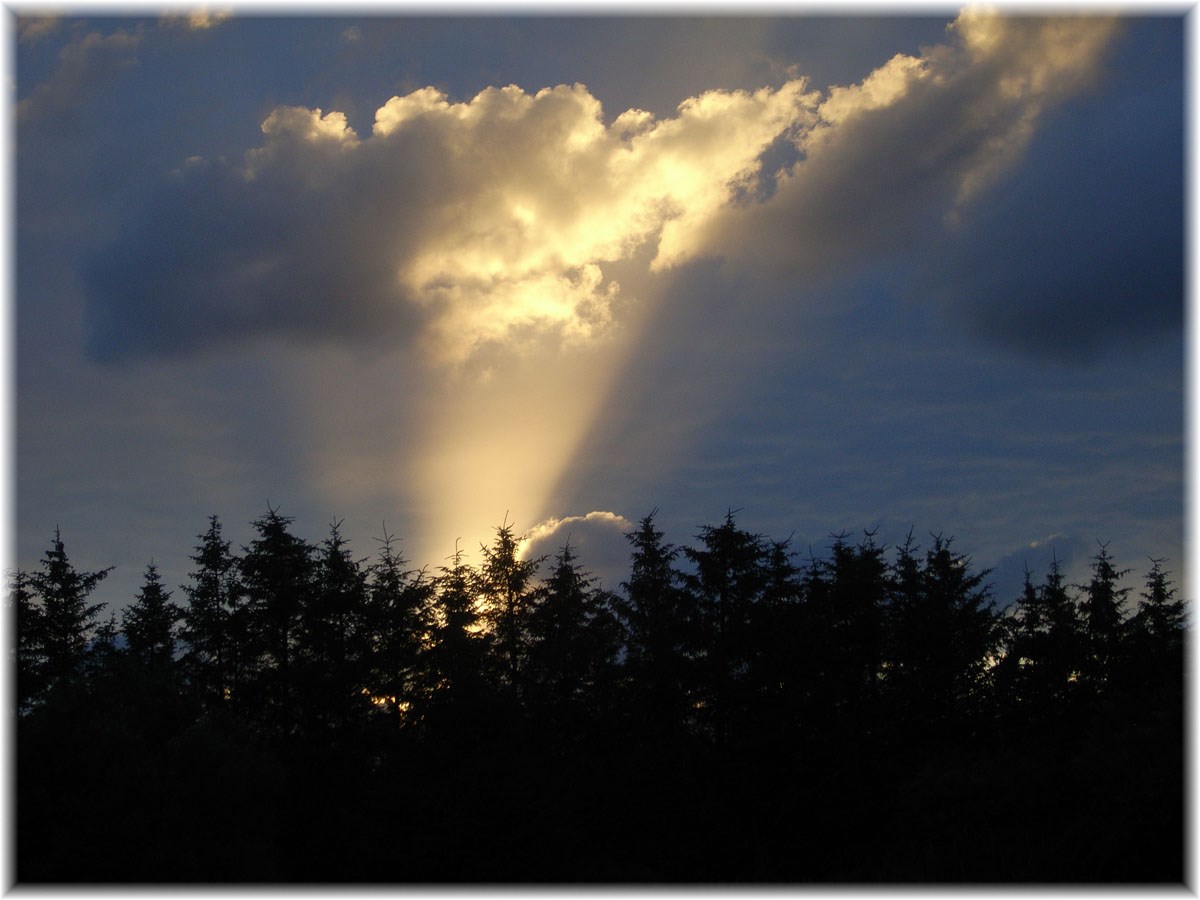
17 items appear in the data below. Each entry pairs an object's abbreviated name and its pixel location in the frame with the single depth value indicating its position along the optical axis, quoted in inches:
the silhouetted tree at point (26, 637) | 1560.0
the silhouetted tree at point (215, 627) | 1604.3
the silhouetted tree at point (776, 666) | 1605.6
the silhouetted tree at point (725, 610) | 1605.6
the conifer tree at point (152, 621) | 1765.5
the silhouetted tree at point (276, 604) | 1552.7
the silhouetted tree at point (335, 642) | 1525.6
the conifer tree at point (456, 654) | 1439.5
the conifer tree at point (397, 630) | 1635.1
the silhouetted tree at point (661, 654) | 1615.4
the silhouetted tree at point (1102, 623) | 1585.9
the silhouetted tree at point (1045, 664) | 1600.6
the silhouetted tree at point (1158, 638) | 1409.9
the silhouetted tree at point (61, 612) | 1697.8
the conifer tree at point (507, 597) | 1710.1
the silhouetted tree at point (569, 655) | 1635.1
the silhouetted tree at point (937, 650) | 1696.6
